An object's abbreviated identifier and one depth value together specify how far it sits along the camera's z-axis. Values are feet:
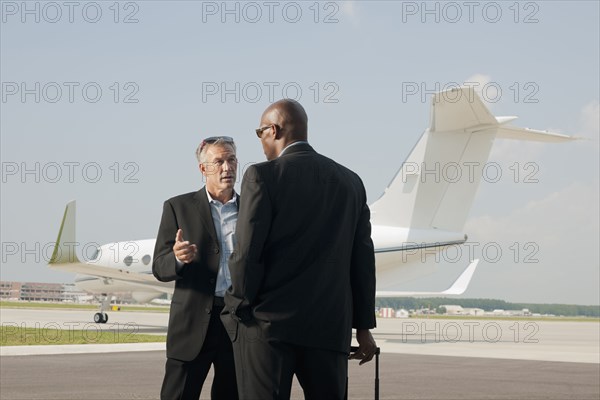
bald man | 10.30
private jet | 73.56
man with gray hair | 13.34
